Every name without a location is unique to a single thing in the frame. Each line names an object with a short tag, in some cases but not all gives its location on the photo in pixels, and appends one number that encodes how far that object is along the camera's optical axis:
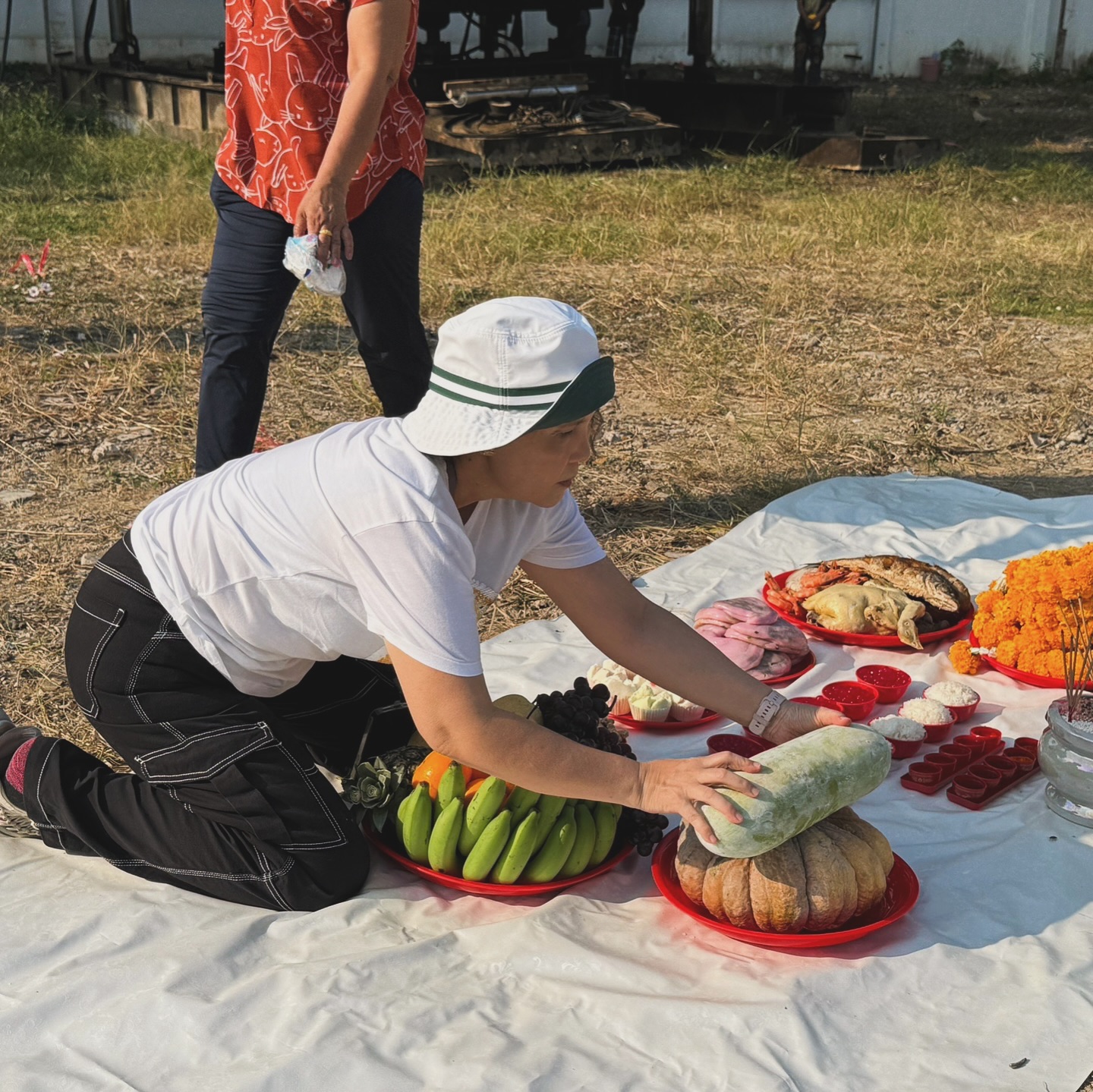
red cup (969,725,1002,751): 2.88
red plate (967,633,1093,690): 3.12
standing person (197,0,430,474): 3.57
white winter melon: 2.12
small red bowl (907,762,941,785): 2.75
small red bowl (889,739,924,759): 2.88
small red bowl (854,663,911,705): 3.11
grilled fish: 3.41
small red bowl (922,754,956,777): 2.78
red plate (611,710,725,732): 3.03
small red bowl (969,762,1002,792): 2.71
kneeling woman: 2.07
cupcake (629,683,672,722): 3.01
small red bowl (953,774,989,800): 2.68
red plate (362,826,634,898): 2.38
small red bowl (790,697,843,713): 3.01
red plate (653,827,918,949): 2.19
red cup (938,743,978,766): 2.83
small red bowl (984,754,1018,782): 2.75
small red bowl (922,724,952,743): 2.94
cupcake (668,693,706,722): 3.04
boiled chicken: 3.36
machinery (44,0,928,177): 11.05
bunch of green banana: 2.35
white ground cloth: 1.99
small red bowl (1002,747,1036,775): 2.78
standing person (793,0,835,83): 12.29
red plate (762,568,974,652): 3.37
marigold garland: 3.08
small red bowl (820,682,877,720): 2.99
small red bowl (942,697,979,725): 3.02
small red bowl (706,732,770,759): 2.80
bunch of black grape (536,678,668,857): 2.46
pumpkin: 2.19
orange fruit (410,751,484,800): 2.47
